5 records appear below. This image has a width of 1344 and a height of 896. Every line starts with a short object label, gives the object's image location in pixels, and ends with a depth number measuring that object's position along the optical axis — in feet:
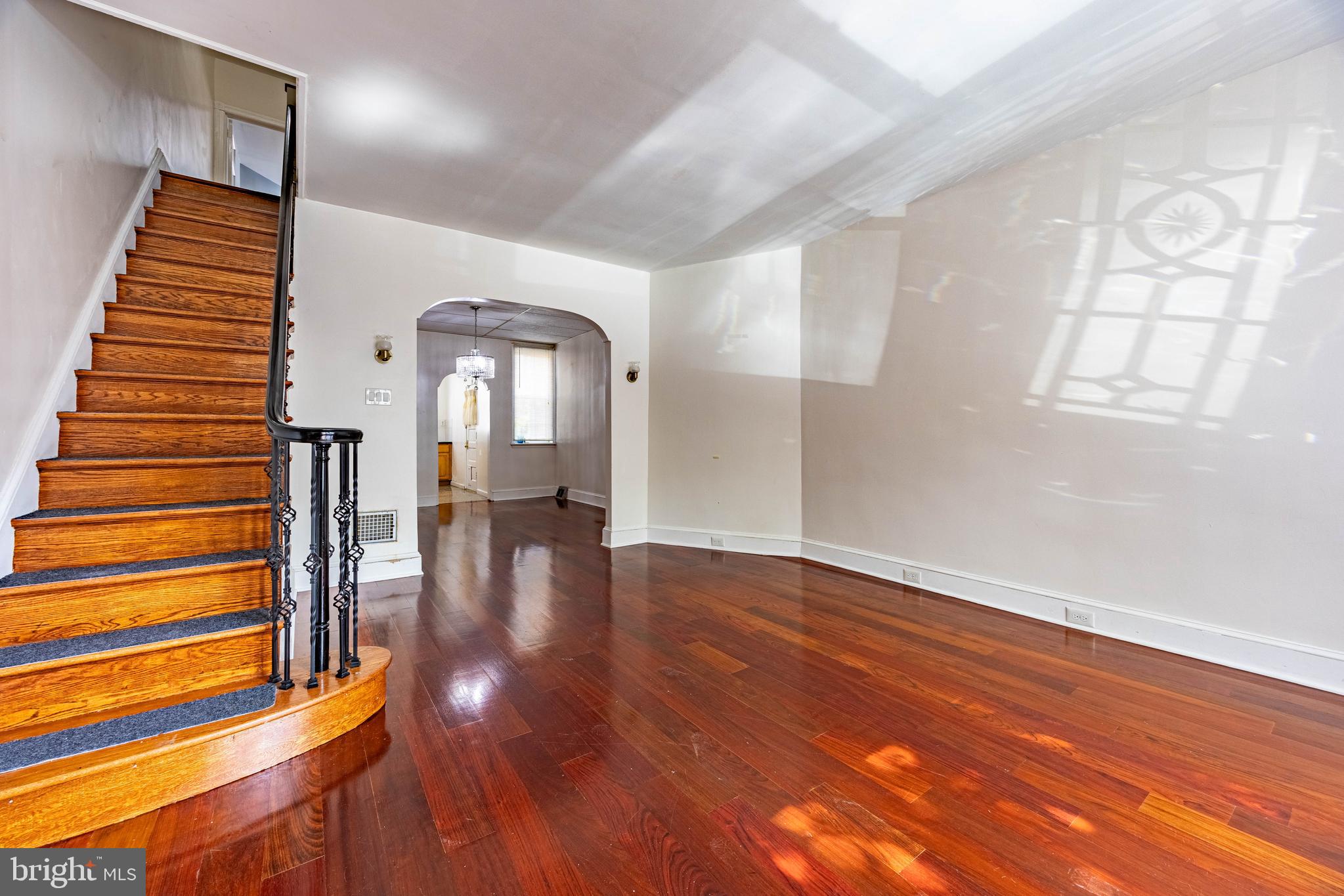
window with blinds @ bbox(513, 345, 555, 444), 28.32
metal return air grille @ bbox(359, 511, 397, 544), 12.80
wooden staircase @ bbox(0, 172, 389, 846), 5.04
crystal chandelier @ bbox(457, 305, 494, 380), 22.40
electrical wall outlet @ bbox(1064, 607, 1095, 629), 9.87
